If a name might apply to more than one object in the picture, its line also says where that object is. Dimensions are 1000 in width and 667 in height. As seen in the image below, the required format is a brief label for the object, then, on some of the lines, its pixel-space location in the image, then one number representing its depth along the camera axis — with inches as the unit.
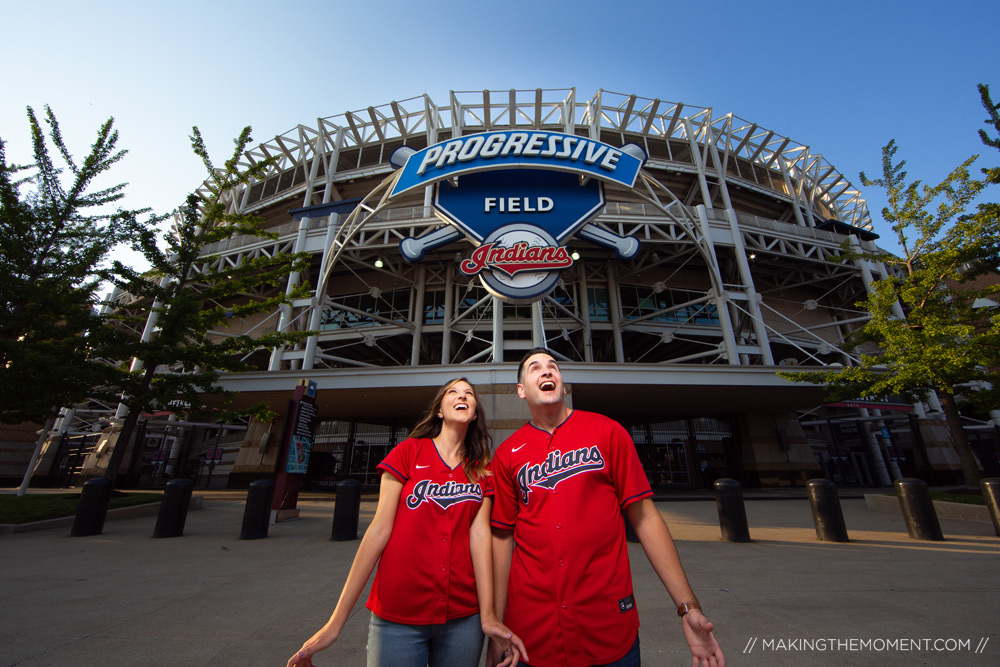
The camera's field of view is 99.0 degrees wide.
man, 67.8
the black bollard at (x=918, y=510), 289.9
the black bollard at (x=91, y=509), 336.2
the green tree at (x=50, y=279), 422.6
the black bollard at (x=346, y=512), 319.0
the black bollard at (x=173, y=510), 328.2
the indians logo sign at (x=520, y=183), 657.6
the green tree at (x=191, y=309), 456.1
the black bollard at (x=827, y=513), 288.2
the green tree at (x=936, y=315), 429.1
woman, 73.4
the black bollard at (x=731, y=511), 292.2
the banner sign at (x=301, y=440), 402.6
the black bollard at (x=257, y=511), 323.0
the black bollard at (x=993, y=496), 292.7
